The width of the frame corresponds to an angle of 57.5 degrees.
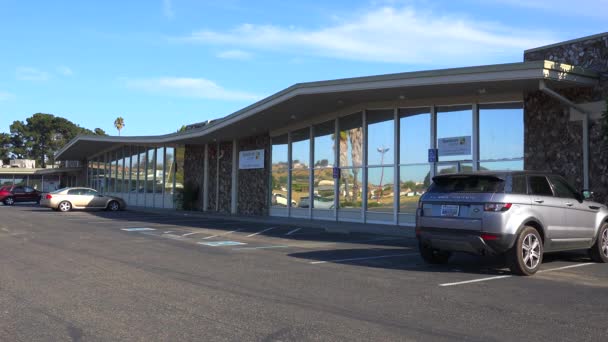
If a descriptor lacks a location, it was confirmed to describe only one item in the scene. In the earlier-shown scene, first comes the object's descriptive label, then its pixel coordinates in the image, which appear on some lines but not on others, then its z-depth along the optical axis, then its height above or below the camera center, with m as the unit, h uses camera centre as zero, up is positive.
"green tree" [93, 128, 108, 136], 99.62 +10.28
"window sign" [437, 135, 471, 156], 17.52 +1.43
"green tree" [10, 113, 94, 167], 88.62 +8.34
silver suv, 8.59 -0.44
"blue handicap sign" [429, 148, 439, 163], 18.22 +1.15
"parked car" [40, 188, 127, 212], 29.34 -0.68
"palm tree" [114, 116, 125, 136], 88.12 +10.31
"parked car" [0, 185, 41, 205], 40.31 -0.51
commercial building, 14.96 +1.95
